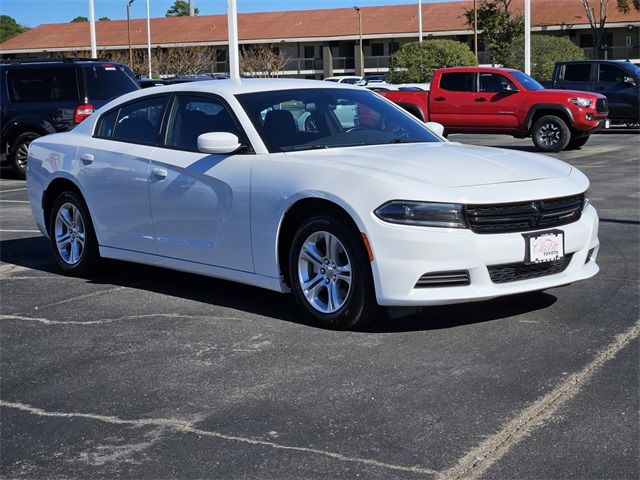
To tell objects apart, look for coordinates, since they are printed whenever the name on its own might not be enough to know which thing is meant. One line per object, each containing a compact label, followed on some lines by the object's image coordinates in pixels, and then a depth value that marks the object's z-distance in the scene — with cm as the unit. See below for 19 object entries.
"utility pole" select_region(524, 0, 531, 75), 3584
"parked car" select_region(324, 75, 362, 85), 5483
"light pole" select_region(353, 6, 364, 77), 6586
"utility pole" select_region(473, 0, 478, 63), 5886
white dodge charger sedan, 621
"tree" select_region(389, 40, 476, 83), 4728
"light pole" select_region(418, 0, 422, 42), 5897
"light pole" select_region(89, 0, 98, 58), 3450
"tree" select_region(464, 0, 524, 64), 5934
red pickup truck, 2222
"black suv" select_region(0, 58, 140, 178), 1762
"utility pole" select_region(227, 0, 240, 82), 2003
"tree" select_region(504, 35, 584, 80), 4297
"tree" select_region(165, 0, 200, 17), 12450
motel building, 6353
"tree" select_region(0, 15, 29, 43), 10332
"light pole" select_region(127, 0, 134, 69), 6269
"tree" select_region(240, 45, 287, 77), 6575
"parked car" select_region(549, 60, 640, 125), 2830
